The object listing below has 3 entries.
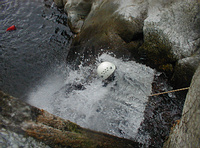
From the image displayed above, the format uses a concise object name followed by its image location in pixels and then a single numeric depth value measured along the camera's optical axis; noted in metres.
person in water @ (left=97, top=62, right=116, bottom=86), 5.02
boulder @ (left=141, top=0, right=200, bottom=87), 4.45
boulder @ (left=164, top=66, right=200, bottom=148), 2.10
